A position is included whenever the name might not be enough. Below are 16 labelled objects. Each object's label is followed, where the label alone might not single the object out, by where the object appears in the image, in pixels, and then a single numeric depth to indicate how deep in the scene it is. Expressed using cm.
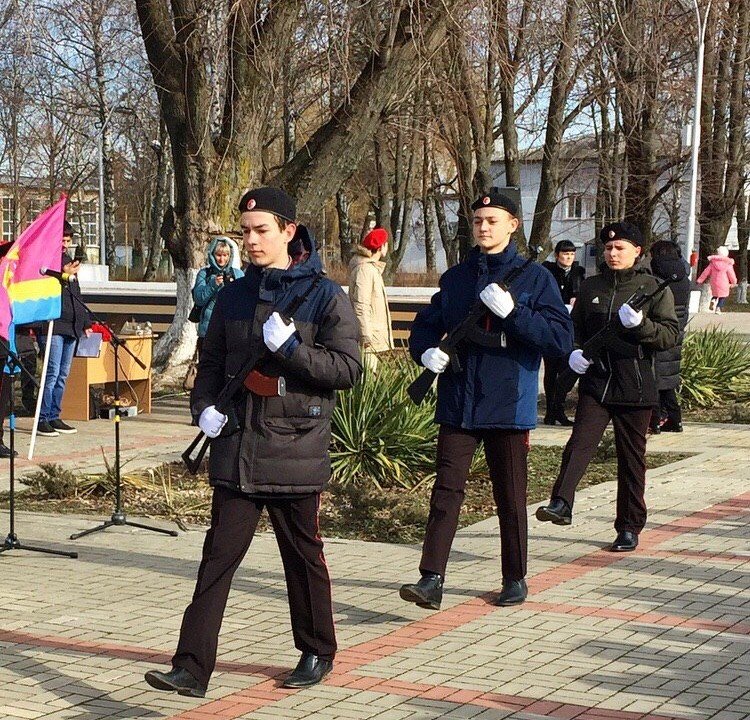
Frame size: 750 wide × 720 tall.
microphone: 777
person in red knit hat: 1359
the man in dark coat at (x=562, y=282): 1447
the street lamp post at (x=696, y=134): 2953
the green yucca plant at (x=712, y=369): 1695
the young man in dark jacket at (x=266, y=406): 520
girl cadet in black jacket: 811
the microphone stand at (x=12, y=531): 789
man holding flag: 1336
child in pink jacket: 3725
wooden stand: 1448
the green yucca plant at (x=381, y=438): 1088
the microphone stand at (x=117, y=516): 872
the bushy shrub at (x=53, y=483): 1005
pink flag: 785
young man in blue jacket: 657
